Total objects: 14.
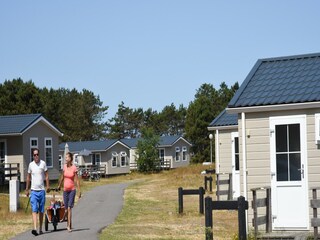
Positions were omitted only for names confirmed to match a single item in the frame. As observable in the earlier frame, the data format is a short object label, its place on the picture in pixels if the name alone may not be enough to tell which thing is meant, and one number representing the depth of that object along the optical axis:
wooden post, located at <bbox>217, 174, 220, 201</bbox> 25.62
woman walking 16.75
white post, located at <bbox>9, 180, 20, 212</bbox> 22.55
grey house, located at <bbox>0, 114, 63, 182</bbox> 40.41
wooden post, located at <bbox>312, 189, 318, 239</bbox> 13.67
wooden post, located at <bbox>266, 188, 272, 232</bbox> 15.28
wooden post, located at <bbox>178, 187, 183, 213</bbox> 21.95
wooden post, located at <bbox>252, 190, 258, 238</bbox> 14.72
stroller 17.30
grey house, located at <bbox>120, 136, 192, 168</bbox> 73.25
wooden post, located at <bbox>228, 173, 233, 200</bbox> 25.75
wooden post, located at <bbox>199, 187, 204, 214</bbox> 21.36
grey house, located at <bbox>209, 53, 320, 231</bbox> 15.13
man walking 16.50
